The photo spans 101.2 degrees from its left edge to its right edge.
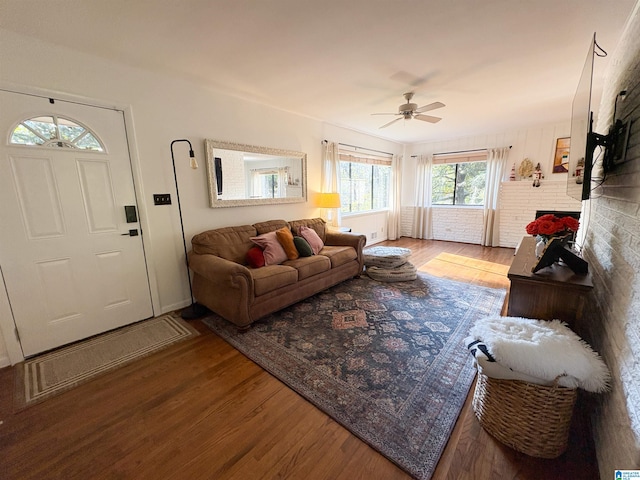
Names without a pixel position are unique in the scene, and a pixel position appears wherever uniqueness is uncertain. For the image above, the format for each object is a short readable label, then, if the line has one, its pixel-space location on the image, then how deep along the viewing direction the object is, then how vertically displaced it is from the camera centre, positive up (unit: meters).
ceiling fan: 3.03 +0.92
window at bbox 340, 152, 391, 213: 5.27 +0.22
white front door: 1.97 -0.24
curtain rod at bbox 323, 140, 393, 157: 4.83 +0.87
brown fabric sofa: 2.38 -0.82
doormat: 1.81 -1.24
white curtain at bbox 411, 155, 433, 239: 6.29 -0.21
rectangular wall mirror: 3.07 +0.27
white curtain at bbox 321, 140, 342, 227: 4.43 +0.37
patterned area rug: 1.46 -1.28
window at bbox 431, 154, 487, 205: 5.79 +0.21
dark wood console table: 1.51 -0.63
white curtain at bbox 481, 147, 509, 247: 5.34 -0.12
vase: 2.02 -0.50
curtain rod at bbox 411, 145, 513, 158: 5.54 +0.82
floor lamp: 2.67 -0.72
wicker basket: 1.24 -1.11
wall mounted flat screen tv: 1.50 +0.27
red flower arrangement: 1.87 -0.28
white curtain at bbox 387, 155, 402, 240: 6.34 -0.21
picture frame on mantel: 4.75 +0.55
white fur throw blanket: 1.19 -0.79
